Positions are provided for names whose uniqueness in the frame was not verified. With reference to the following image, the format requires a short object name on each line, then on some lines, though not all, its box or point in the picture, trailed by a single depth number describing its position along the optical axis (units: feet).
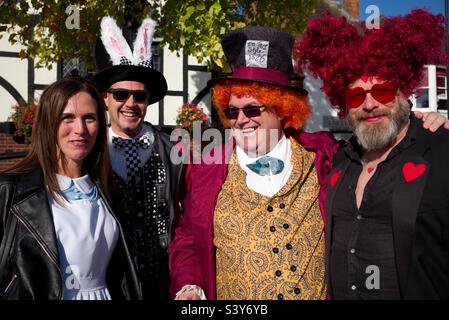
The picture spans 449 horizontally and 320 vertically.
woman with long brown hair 7.73
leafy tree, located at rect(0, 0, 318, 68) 22.44
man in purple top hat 9.09
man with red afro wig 7.73
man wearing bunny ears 10.67
